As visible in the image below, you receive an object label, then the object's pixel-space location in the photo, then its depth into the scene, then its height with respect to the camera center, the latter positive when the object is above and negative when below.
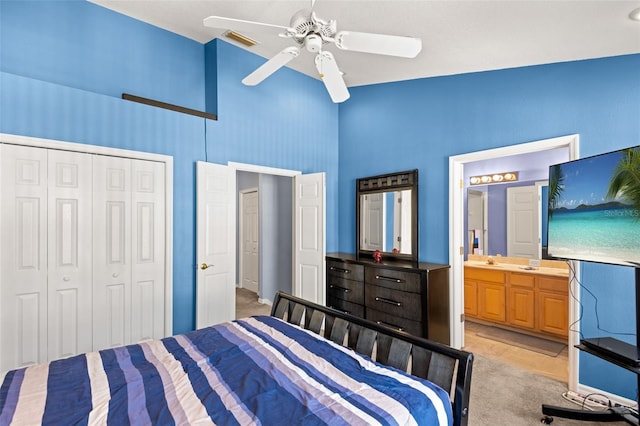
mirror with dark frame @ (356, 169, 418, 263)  3.91 -0.01
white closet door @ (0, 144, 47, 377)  2.36 -0.31
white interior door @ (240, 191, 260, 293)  6.18 -0.52
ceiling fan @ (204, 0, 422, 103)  1.88 +1.06
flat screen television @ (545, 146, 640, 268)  1.93 +0.03
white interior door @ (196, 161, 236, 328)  3.33 -0.31
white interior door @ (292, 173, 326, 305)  4.11 -0.30
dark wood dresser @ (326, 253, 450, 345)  3.28 -0.87
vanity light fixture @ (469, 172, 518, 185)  4.48 +0.51
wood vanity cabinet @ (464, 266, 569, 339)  3.71 -1.05
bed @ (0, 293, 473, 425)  1.21 -0.74
